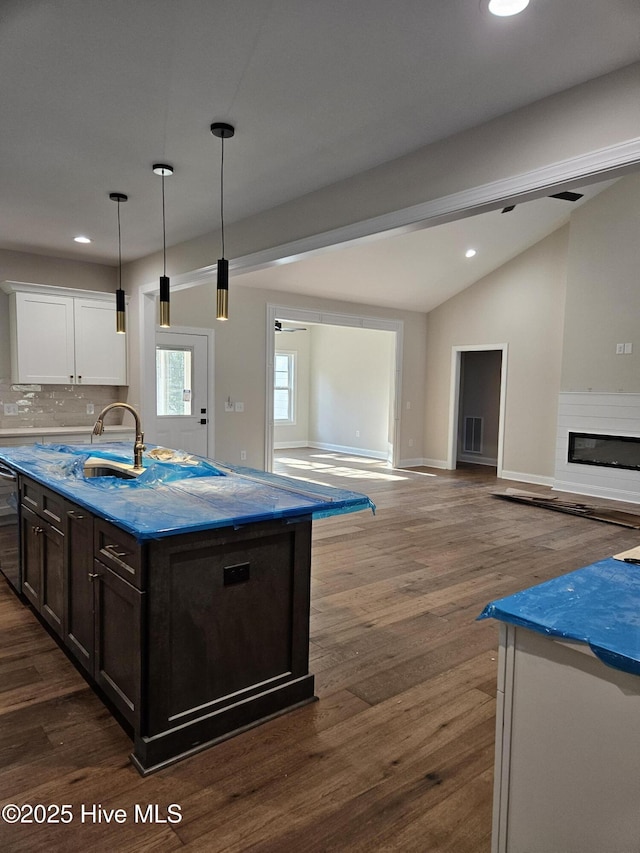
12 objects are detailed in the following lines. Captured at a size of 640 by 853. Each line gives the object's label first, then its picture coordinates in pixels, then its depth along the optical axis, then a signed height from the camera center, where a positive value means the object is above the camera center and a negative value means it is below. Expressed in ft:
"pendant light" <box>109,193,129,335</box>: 12.55 +1.48
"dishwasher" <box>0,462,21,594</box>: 11.07 -3.03
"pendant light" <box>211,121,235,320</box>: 9.52 +1.71
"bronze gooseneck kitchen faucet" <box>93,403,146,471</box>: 10.32 -1.27
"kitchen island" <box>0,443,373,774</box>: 6.44 -2.77
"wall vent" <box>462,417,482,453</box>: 34.22 -2.92
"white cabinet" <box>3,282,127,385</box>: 17.75 +1.30
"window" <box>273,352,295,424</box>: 38.78 -0.34
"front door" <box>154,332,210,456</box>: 23.53 -0.49
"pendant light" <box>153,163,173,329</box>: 10.61 +1.80
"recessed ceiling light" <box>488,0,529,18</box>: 6.33 +4.37
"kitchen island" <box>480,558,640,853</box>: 3.65 -2.34
